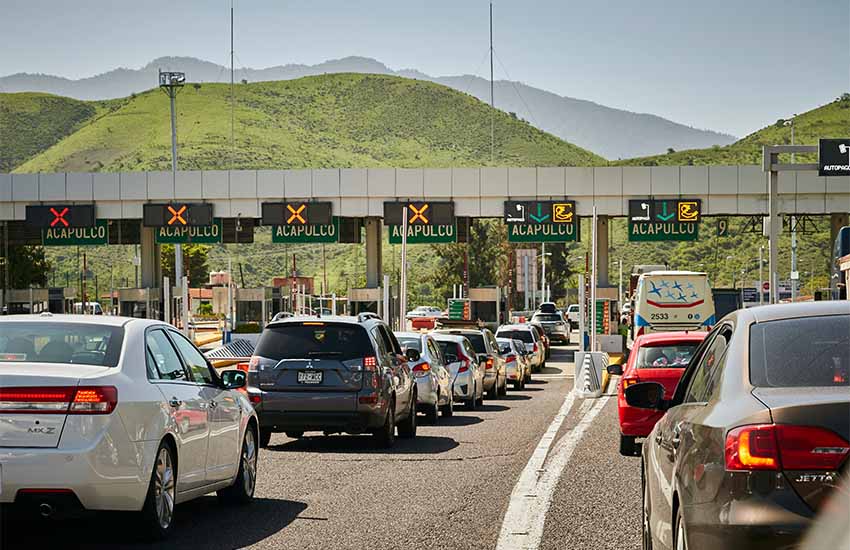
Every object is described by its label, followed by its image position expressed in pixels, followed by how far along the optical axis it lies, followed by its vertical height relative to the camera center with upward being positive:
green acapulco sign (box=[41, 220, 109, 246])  58.78 +1.59
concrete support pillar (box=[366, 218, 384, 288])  63.09 +0.83
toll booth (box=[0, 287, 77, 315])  64.88 -1.20
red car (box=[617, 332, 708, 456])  17.50 -1.13
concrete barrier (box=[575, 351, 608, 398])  34.16 -2.52
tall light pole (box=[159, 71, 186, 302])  79.31 +10.77
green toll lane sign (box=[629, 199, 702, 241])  55.91 +2.09
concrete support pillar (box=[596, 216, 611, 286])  62.90 +0.97
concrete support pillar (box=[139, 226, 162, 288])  63.31 +0.58
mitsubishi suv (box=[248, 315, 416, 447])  17.64 -1.34
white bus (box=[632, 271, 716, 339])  47.25 -0.96
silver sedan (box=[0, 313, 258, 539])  9.01 -0.98
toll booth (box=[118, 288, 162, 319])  62.00 -1.25
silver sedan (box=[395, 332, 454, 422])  22.81 -1.71
